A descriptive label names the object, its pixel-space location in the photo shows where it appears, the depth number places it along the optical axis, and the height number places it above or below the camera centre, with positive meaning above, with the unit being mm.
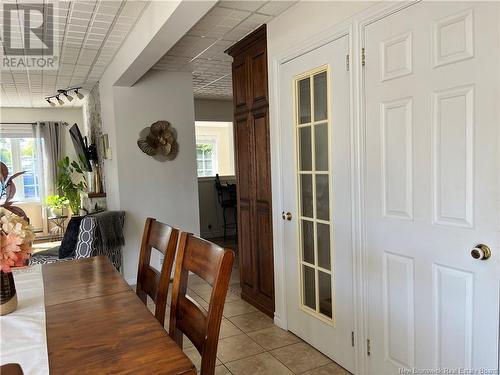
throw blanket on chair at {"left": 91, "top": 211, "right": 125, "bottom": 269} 3461 -608
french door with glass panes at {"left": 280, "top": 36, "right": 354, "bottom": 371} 2182 -229
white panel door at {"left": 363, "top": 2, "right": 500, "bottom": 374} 1462 -124
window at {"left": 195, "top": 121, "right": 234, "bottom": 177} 7519 +345
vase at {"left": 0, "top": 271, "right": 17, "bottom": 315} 1337 -432
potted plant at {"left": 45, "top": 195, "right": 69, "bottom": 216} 6277 -532
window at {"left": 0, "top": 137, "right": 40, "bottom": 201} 6406 +176
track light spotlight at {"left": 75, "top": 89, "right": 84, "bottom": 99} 4987 +1047
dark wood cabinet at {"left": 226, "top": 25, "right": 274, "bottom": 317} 2953 -32
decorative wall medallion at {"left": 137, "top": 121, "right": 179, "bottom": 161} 4176 +295
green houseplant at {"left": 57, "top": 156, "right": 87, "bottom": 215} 6133 -188
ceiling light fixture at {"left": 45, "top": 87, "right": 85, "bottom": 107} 4816 +1064
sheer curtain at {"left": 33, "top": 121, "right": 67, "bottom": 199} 6480 +346
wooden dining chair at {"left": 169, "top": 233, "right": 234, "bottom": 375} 1144 -441
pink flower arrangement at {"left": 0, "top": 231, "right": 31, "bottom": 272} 1275 -268
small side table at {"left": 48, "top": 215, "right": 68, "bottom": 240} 6335 -952
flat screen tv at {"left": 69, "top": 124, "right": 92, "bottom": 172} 5270 +314
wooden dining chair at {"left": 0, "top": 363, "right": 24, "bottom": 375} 827 -438
